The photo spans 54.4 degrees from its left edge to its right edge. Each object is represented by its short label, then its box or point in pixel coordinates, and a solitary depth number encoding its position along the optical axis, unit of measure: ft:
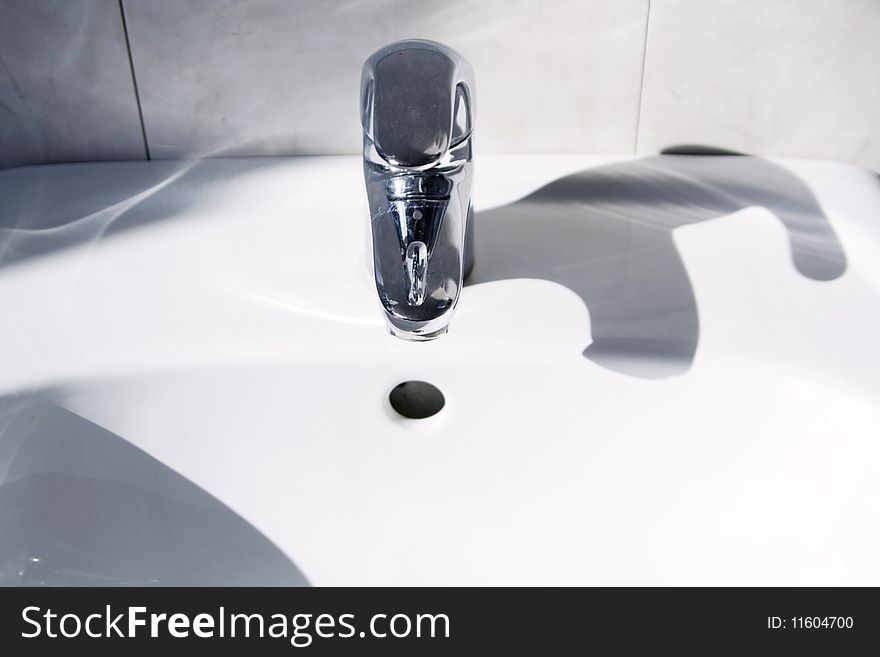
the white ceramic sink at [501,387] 1.42
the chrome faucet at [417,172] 1.23
